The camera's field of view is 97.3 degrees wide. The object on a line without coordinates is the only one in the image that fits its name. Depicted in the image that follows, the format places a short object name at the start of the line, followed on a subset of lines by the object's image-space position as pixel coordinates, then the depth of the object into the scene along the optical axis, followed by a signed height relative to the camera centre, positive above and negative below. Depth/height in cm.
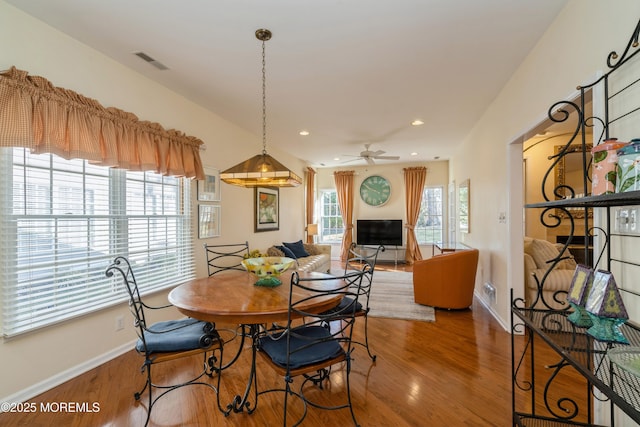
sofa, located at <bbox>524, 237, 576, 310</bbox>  320 -70
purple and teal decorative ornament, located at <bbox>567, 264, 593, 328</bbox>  128 -39
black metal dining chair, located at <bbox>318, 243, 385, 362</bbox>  241 -91
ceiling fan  557 +116
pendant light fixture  237 +35
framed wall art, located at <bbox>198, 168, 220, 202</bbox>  381 +38
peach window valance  193 +72
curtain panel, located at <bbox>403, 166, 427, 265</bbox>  768 +32
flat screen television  784 -54
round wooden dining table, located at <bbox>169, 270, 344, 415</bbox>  171 -59
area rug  388 -140
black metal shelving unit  101 -56
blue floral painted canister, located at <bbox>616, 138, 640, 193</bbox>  102 +16
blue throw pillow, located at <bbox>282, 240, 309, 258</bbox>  585 -76
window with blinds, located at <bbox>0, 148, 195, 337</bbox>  206 -18
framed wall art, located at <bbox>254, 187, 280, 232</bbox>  524 +9
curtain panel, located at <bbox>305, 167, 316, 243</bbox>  782 +42
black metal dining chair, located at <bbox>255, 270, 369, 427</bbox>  169 -90
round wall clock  809 +65
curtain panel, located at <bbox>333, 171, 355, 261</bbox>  823 +26
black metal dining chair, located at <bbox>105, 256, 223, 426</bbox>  185 -87
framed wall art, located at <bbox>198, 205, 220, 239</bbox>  379 -10
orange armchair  395 -96
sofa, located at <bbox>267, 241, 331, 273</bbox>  527 -89
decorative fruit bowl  228 -45
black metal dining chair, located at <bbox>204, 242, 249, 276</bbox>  398 -68
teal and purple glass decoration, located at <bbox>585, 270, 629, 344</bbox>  109 -39
